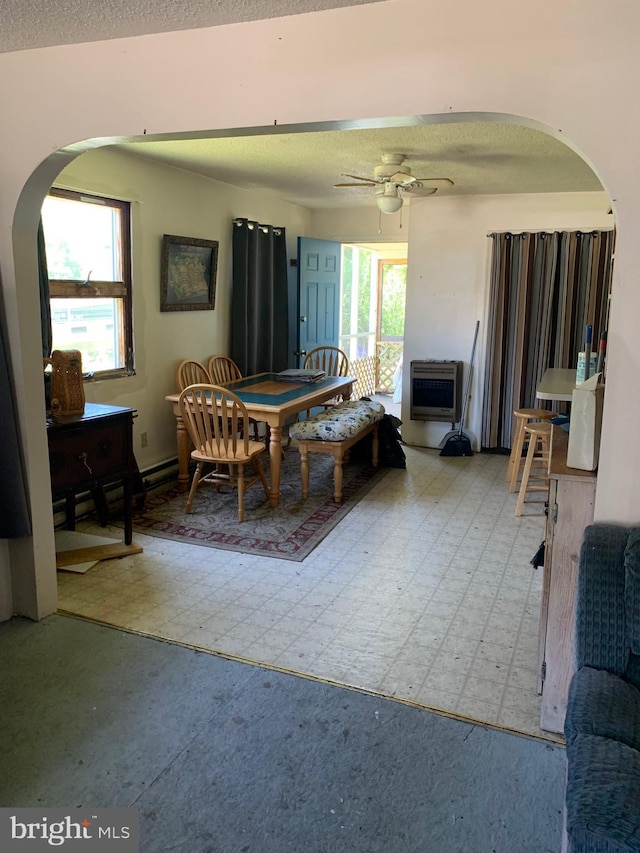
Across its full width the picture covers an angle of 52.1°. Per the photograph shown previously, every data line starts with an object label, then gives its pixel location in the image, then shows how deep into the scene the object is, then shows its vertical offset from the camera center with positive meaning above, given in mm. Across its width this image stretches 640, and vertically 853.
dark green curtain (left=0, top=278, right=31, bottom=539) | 2492 -624
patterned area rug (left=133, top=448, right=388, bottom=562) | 3676 -1262
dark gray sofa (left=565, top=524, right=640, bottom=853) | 1205 -860
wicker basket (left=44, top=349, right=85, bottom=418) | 3088 -338
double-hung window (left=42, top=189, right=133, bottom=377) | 3752 +197
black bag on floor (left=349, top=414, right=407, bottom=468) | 5285 -1063
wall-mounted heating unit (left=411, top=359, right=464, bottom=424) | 5809 -685
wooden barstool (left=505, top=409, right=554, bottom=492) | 4539 -851
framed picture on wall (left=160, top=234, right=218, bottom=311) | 4625 +271
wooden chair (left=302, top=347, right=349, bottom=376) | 6125 -484
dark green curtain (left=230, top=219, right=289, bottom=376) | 5492 +104
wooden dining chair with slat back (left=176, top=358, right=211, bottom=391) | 4770 -464
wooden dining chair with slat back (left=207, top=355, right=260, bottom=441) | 5210 -475
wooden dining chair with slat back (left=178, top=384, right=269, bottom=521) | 3883 -773
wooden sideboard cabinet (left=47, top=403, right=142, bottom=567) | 2939 -663
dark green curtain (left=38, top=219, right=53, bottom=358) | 3426 +110
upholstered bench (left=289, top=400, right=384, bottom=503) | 4375 -832
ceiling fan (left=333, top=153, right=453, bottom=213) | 4117 +827
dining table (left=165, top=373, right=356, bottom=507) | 4121 -590
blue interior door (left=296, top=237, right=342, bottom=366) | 6324 +188
